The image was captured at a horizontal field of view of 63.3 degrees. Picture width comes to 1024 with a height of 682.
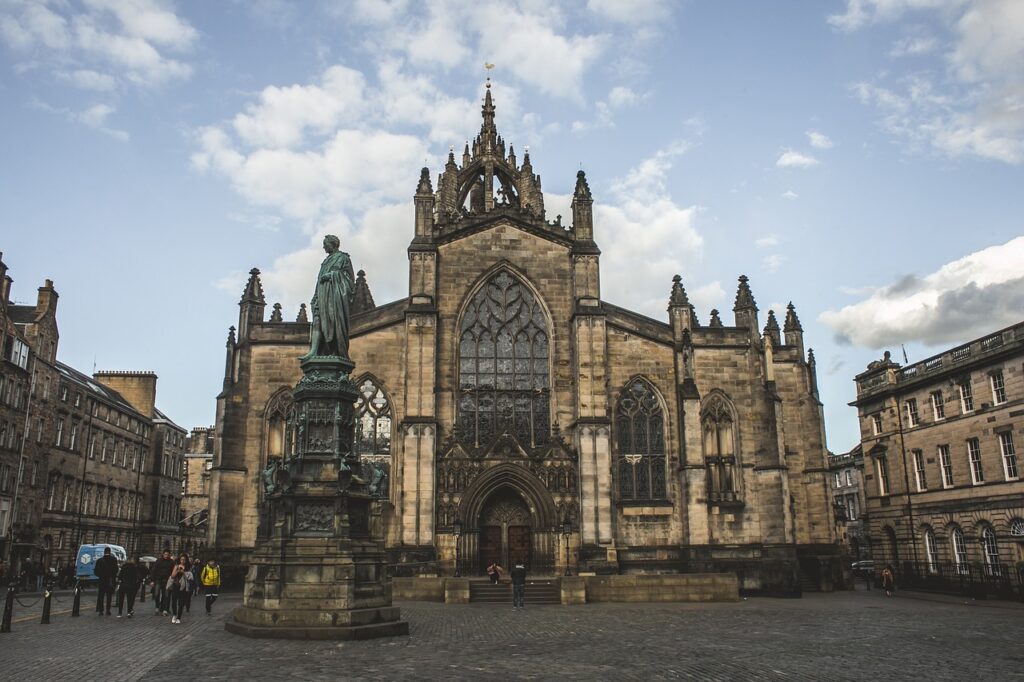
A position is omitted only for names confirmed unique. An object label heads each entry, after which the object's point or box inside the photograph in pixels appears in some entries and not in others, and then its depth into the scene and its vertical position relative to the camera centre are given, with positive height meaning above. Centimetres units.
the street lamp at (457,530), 2937 +69
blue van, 3569 -29
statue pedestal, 1484 +15
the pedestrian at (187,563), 2004 -26
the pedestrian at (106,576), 2075 -56
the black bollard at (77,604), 2052 -123
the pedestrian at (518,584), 2419 -99
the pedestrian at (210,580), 2141 -71
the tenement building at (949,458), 3309 +388
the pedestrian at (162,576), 2111 -60
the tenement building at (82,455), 4369 +601
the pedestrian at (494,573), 2716 -74
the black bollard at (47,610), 1864 -125
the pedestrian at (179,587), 1859 -78
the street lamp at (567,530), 2983 +66
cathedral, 2989 +485
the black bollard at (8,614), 1671 -119
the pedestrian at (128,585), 2022 -77
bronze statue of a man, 1725 +488
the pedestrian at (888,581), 3394 -137
